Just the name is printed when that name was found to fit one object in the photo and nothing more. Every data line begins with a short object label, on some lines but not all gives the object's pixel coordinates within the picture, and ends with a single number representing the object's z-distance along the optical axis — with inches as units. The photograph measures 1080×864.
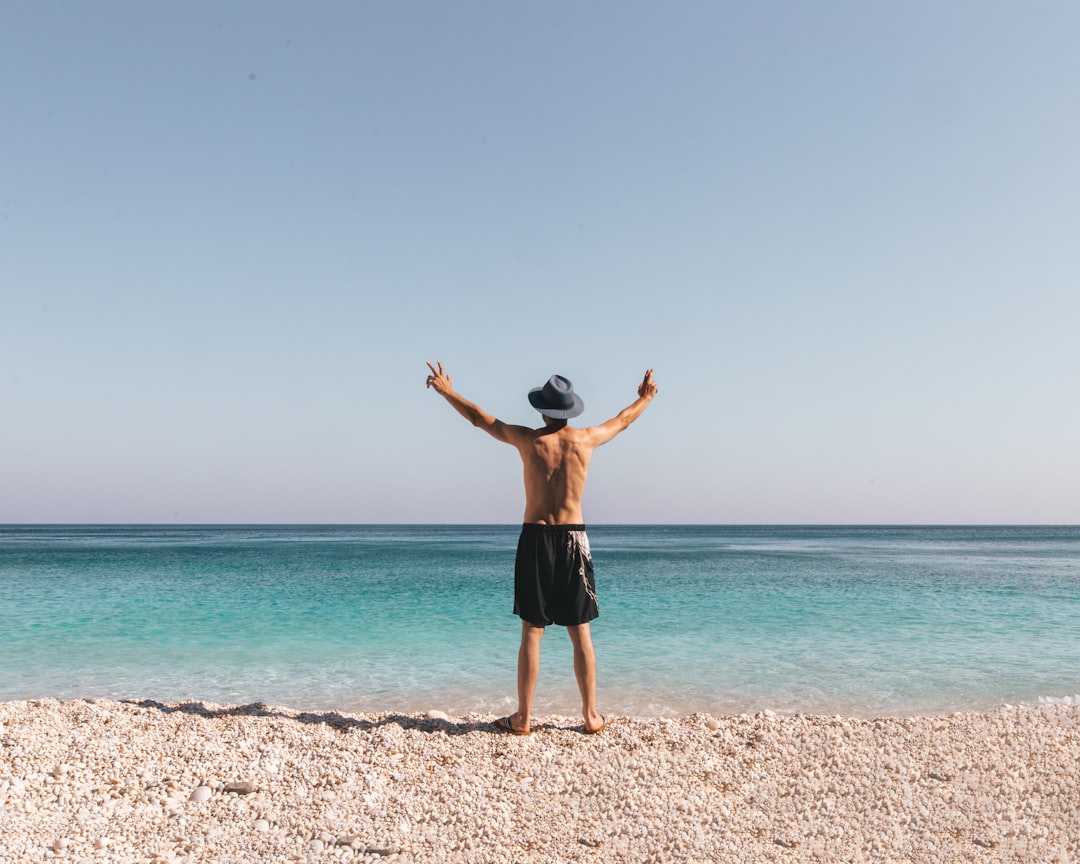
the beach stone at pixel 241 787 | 160.4
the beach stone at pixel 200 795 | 156.4
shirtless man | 198.5
